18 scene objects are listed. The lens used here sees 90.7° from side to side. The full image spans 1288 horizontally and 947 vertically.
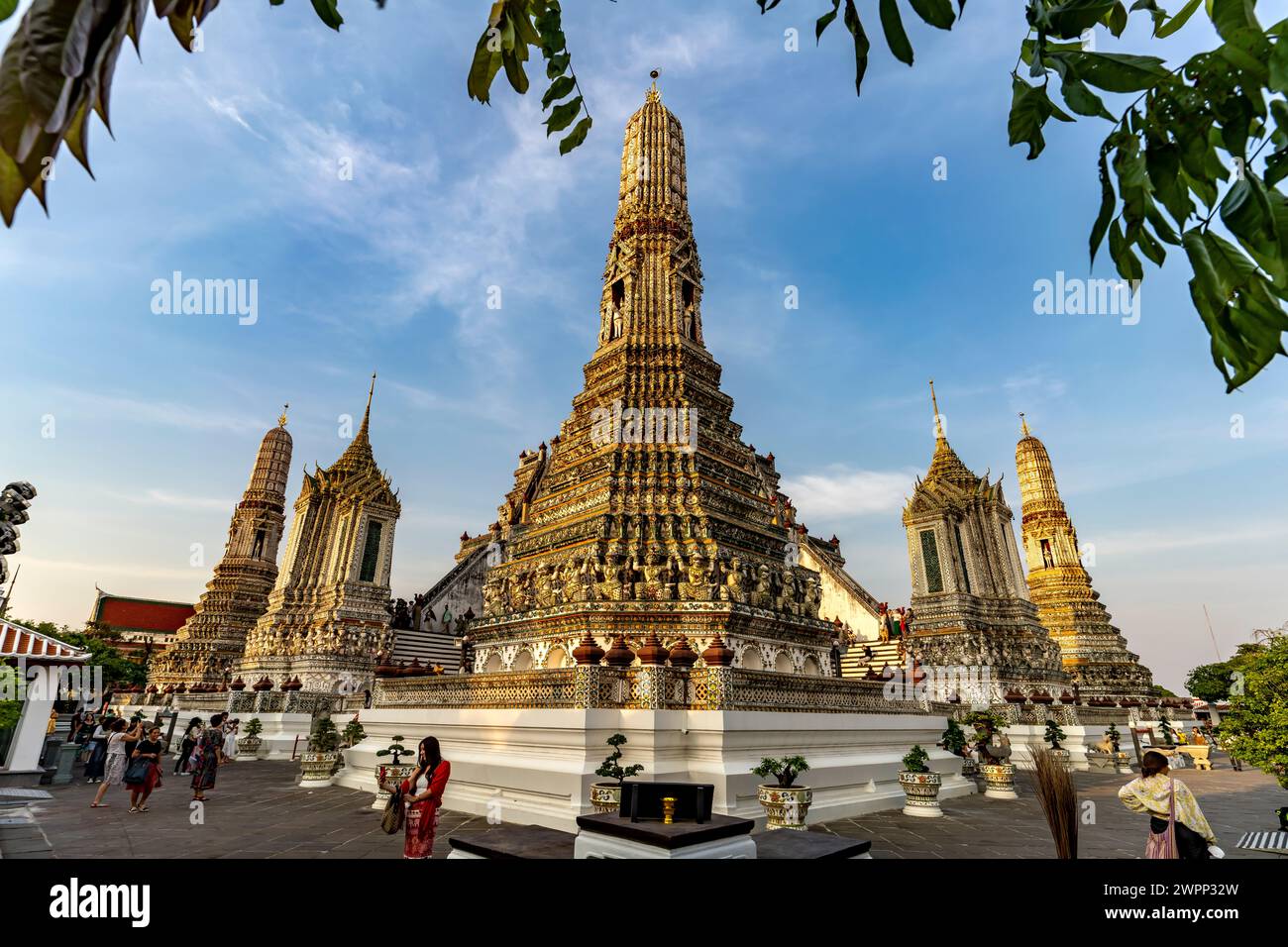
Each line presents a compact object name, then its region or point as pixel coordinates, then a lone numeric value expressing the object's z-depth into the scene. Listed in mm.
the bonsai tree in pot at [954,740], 14180
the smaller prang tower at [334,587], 29398
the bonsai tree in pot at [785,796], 8992
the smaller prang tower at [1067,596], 34938
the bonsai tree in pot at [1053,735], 15638
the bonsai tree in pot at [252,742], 22234
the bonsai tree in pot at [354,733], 13840
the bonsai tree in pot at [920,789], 11336
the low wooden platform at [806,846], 4668
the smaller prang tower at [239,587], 35719
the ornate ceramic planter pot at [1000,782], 13727
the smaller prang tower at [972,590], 28594
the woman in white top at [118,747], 13634
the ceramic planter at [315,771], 13758
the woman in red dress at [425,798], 6738
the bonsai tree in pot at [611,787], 8758
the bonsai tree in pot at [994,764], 13742
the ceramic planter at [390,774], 10070
